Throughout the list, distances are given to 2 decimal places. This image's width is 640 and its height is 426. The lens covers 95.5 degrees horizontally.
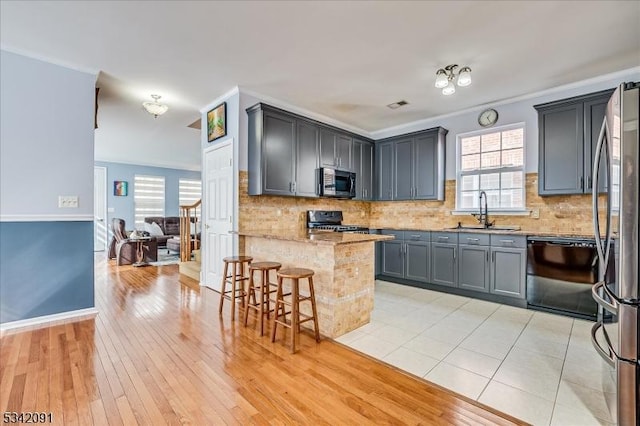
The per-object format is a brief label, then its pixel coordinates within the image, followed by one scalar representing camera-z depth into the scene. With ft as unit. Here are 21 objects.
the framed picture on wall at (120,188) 27.89
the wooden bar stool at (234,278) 10.39
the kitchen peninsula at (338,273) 8.77
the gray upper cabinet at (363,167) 17.50
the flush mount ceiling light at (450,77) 10.24
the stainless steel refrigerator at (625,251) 4.73
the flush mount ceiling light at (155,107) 13.30
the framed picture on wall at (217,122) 13.69
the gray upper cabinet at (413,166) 15.60
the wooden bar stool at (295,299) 8.02
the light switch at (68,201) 10.23
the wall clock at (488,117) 14.21
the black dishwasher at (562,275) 10.07
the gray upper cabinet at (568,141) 11.04
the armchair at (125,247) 20.34
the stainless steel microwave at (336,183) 15.25
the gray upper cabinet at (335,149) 15.62
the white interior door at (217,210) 13.28
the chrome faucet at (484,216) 13.97
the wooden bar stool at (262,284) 9.16
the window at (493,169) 13.67
